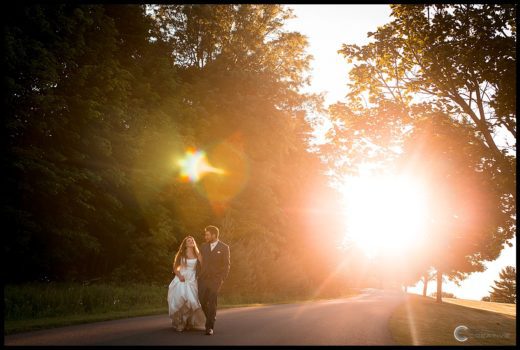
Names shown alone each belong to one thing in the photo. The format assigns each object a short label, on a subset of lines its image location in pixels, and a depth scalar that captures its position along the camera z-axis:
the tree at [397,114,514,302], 16.61
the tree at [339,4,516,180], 15.13
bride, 11.11
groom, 11.09
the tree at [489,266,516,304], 114.51
